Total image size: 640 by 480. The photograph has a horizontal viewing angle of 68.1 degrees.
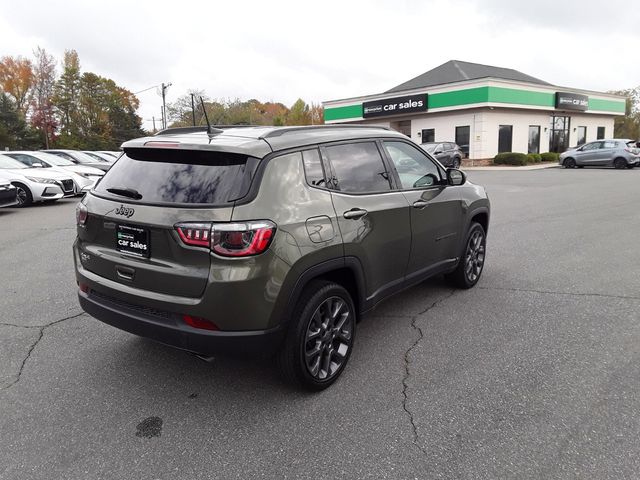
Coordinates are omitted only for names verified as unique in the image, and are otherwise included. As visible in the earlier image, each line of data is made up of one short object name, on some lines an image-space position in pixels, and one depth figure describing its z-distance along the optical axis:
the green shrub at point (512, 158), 29.09
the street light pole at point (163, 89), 50.61
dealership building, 30.31
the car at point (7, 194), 10.87
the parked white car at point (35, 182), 12.34
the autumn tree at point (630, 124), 59.98
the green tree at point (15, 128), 53.81
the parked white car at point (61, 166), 14.10
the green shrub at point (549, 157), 32.03
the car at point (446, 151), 25.55
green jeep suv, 2.69
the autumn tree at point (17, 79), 62.12
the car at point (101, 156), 20.17
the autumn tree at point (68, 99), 60.91
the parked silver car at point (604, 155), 24.33
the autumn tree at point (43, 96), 60.56
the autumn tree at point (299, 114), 67.50
